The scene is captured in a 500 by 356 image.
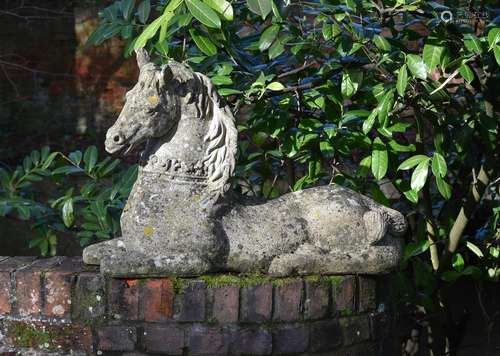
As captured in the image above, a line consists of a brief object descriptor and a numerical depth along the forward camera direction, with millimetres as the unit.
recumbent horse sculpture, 2424
